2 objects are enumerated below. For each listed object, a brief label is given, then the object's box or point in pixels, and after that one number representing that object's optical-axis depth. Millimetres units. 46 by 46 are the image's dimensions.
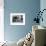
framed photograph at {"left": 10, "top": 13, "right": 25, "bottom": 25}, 5180
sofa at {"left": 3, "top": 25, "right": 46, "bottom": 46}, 2441
